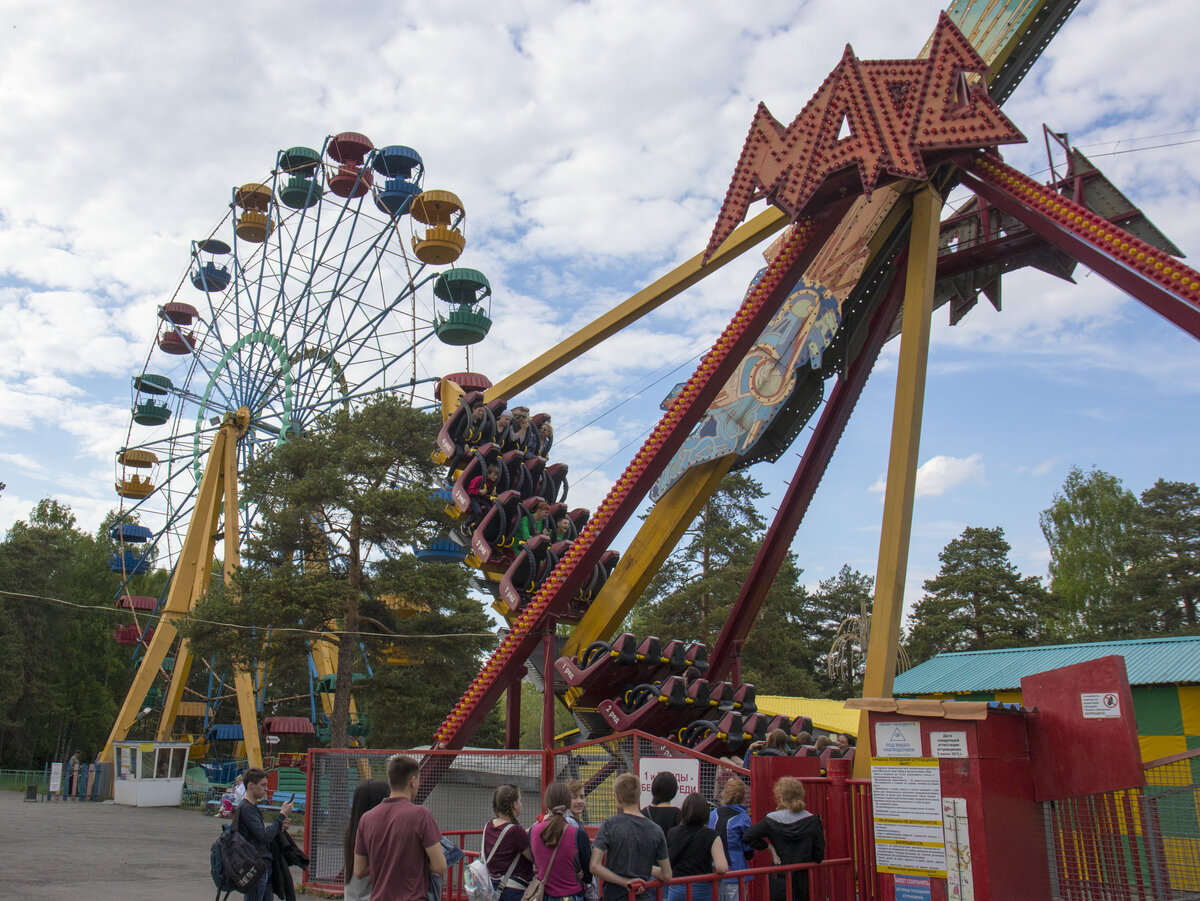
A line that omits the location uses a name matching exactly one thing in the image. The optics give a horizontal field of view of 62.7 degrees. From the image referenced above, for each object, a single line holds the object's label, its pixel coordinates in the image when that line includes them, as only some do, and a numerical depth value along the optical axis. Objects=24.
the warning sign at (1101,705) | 5.74
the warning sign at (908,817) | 5.92
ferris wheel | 30.48
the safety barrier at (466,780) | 9.65
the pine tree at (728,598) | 34.19
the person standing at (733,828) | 6.32
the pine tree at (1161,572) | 34.31
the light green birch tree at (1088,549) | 37.34
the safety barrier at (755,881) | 5.41
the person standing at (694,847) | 5.59
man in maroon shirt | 4.40
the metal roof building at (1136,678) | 13.61
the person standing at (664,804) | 5.66
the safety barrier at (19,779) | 34.07
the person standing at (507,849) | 4.93
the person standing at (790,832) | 6.01
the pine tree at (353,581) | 23.09
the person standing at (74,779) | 29.08
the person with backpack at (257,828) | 6.58
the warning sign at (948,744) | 5.86
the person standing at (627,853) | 4.95
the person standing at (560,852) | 4.88
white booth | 26.62
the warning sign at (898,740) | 6.16
